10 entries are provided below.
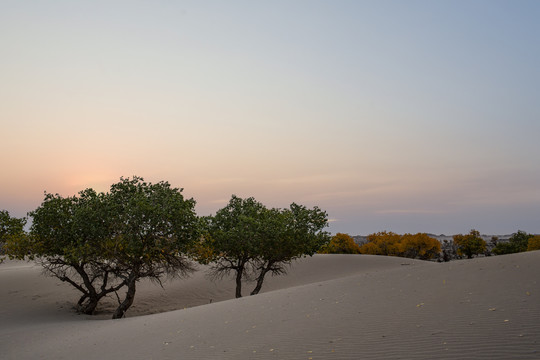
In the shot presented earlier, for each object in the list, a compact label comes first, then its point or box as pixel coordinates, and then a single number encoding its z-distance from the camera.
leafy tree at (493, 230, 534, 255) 78.12
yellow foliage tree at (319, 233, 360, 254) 74.38
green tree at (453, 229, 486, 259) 86.69
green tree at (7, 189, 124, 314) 22.66
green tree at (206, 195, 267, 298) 27.41
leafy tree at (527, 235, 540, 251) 66.73
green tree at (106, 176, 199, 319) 21.91
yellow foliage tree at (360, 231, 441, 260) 75.81
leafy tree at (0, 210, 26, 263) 24.49
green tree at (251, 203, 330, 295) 28.19
